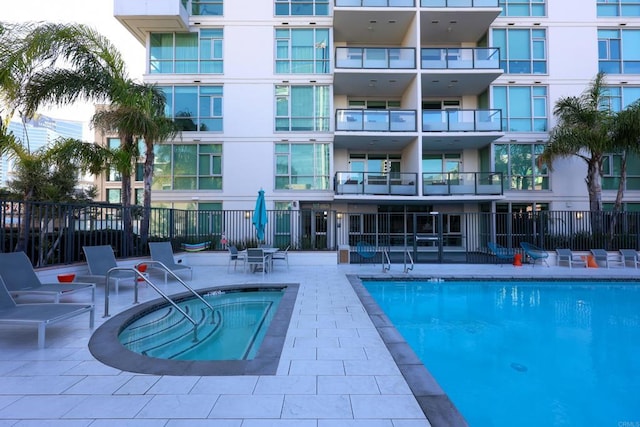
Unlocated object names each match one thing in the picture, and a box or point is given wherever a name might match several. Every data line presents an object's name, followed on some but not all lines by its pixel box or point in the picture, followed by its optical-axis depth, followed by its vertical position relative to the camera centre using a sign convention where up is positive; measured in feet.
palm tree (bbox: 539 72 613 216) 45.32 +11.59
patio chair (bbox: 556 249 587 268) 42.54 -4.52
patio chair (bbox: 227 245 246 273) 36.91 -3.34
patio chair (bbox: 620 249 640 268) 42.34 -4.32
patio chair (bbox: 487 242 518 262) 41.94 -3.79
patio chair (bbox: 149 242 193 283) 31.15 -2.89
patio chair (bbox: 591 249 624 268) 42.34 -4.42
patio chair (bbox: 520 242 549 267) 42.14 -3.81
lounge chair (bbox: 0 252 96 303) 17.90 -3.01
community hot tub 12.26 -5.47
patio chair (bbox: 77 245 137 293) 25.18 -3.05
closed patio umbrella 38.06 +0.96
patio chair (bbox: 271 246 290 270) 39.55 -3.65
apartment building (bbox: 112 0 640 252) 53.57 +22.19
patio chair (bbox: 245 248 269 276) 33.65 -3.16
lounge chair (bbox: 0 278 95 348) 13.17 -3.54
